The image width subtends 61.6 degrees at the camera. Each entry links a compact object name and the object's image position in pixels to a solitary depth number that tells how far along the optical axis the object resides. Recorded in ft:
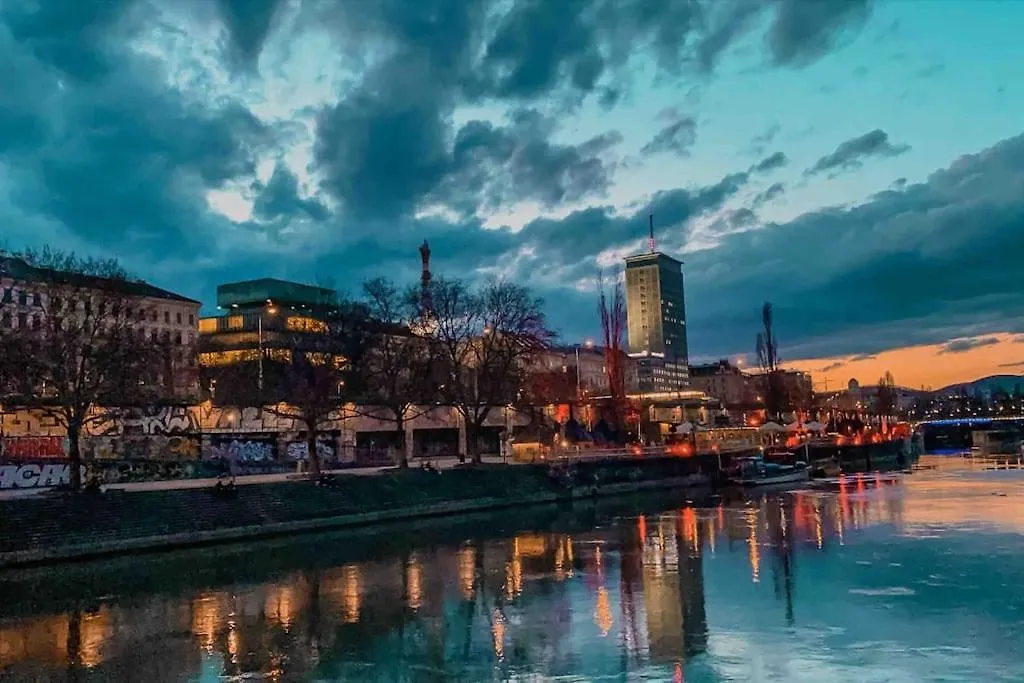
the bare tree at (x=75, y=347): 147.13
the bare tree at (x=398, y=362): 227.96
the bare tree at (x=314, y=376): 201.87
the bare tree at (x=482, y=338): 245.86
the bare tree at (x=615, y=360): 393.09
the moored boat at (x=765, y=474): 293.10
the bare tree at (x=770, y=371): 520.83
